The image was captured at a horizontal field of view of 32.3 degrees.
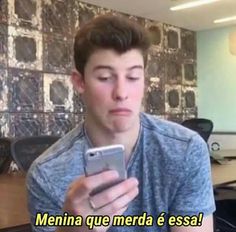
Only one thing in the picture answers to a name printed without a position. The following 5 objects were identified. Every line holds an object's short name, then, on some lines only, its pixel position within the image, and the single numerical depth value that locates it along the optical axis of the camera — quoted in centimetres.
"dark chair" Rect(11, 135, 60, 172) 247
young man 98
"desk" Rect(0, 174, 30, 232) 145
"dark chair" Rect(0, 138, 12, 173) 293
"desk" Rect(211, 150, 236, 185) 229
